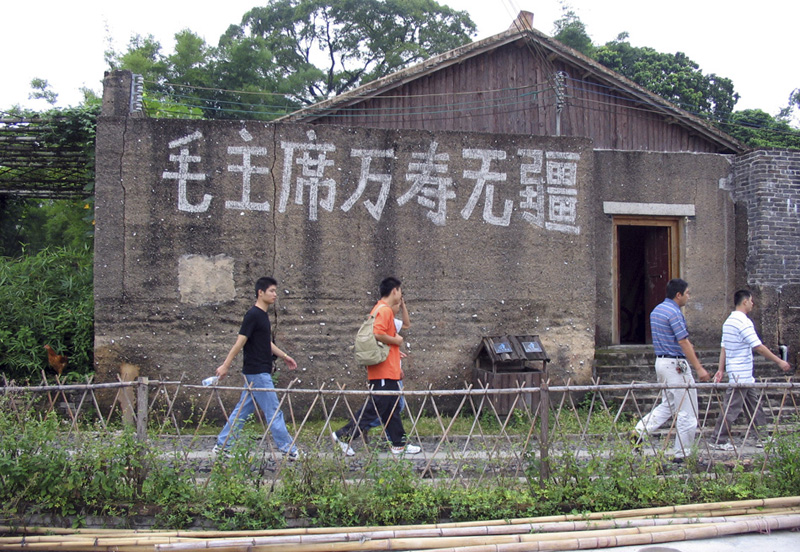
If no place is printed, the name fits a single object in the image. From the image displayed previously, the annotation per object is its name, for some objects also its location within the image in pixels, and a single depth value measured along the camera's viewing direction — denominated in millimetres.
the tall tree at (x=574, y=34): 21531
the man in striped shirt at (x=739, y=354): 5853
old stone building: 6988
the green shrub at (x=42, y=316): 7289
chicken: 7234
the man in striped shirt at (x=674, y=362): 5320
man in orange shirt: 5277
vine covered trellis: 8328
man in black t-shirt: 5062
